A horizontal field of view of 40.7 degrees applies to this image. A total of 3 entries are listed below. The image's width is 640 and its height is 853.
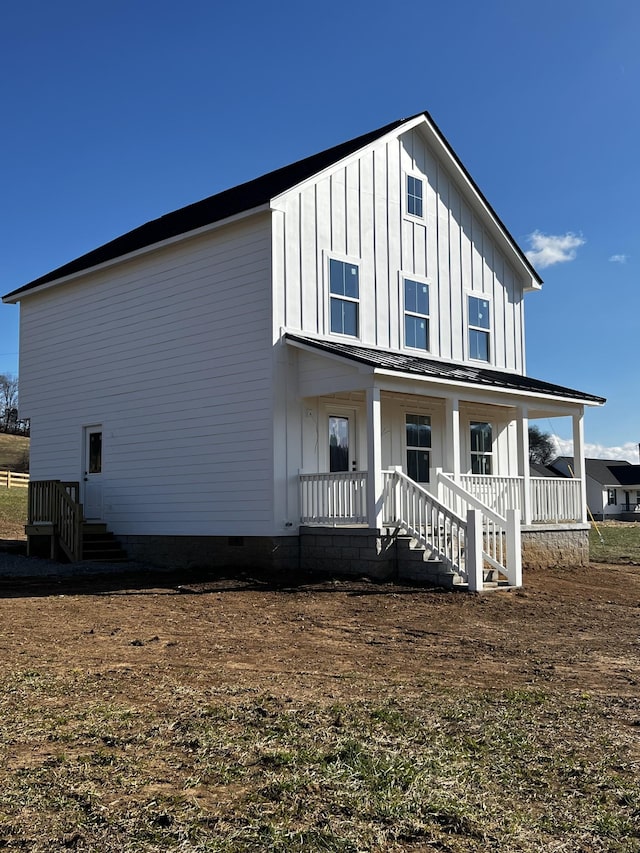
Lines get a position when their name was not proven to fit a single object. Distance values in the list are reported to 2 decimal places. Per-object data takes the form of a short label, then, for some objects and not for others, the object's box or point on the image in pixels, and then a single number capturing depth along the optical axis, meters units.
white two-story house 15.45
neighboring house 77.38
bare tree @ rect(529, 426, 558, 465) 106.62
